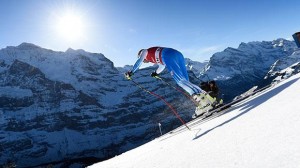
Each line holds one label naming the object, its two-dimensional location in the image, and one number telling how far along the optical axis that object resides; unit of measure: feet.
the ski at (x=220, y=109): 28.78
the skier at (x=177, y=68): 28.61
